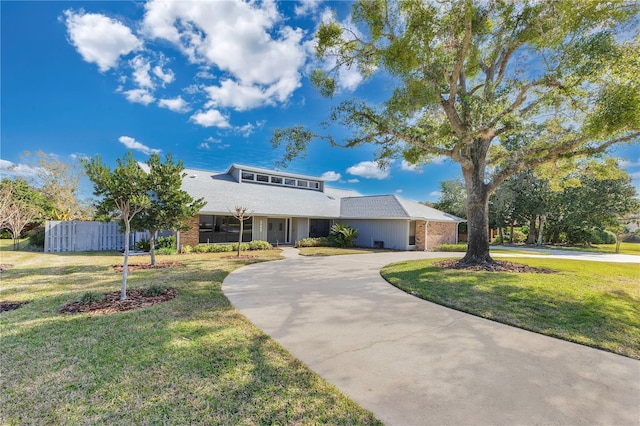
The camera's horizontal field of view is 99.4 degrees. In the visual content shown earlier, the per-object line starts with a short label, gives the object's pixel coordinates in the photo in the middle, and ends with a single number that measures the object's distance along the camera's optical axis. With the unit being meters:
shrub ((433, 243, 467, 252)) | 18.43
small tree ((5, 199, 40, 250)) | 12.74
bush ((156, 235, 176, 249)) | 14.04
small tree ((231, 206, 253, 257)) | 13.60
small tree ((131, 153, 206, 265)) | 9.34
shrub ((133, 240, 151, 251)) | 14.13
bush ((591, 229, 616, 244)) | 26.84
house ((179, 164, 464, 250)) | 16.81
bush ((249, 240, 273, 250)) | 16.45
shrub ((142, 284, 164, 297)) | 5.96
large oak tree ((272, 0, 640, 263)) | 7.03
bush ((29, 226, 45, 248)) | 14.64
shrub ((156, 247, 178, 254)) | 13.48
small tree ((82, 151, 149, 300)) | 5.65
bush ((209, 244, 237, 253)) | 15.18
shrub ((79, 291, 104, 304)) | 5.36
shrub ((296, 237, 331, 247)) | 18.80
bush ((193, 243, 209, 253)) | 14.71
